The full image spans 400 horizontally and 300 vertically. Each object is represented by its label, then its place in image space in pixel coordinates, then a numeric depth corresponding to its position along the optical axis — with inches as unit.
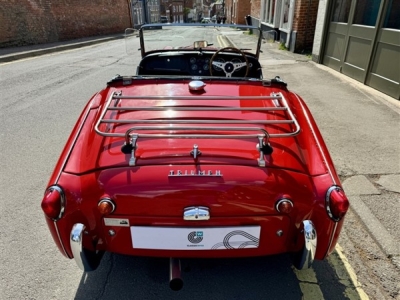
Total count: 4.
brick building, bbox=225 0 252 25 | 1043.9
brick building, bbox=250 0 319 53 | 390.6
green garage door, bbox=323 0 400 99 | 222.2
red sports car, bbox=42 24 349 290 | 61.5
